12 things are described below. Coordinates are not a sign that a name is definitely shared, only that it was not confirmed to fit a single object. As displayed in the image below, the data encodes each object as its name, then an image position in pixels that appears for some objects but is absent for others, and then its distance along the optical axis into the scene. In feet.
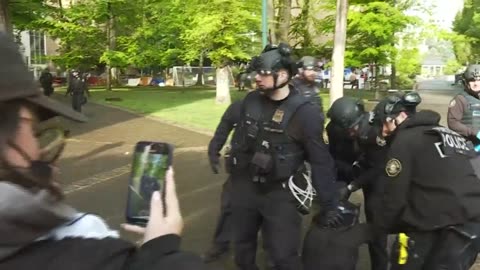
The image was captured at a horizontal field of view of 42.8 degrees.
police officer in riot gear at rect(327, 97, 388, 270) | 16.35
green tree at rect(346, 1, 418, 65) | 79.66
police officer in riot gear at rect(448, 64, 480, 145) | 21.11
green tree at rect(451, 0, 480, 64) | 145.89
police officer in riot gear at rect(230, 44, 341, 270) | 14.38
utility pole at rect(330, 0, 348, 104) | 56.70
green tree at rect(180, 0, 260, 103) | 73.72
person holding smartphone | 3.93
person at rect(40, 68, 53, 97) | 84.20
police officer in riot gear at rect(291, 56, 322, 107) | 24.26
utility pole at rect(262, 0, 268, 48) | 54.88
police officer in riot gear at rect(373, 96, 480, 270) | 11.43
